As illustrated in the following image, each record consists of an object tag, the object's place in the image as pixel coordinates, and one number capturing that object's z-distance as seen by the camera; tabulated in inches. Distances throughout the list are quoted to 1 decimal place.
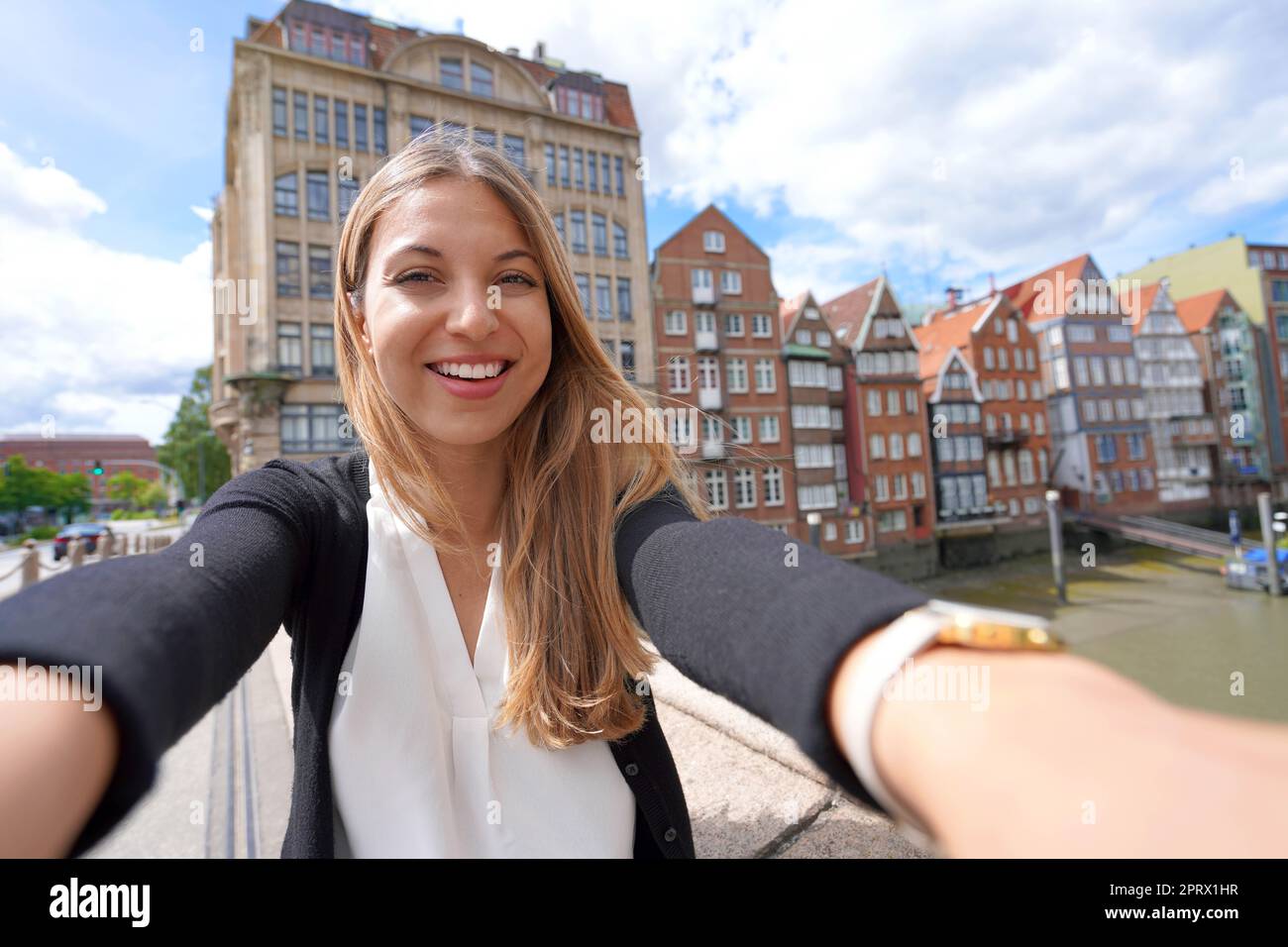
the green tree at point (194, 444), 1453.0
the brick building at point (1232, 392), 1579.7
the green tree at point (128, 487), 1770.4
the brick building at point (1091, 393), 1429.6
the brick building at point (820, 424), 1123.9
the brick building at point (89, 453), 1803.6
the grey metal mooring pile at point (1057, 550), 1062.4
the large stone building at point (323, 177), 771.4
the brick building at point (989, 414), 1299.2
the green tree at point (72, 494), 1314.0
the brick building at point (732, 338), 1043.9
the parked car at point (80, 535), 612.1
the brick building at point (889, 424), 1193.4
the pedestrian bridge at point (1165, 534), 1173.1
